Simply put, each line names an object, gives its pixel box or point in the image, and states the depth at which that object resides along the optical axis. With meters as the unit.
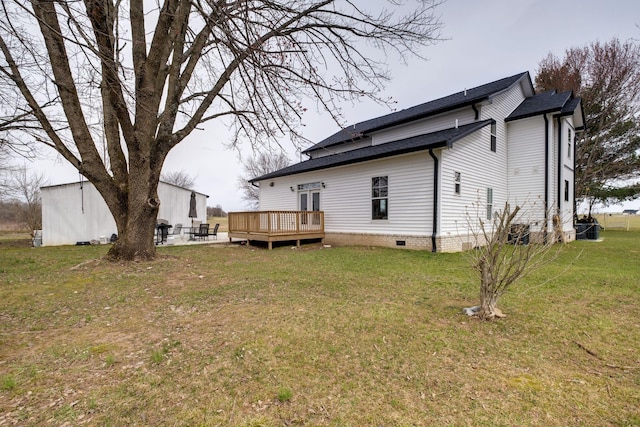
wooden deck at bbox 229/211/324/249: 11.64
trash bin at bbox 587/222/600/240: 13.80
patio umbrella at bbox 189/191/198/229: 16.95
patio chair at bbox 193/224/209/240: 14.91
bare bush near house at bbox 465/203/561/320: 3.57
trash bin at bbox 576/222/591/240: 14.30
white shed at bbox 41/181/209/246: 14.02
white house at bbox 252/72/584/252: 9.98
